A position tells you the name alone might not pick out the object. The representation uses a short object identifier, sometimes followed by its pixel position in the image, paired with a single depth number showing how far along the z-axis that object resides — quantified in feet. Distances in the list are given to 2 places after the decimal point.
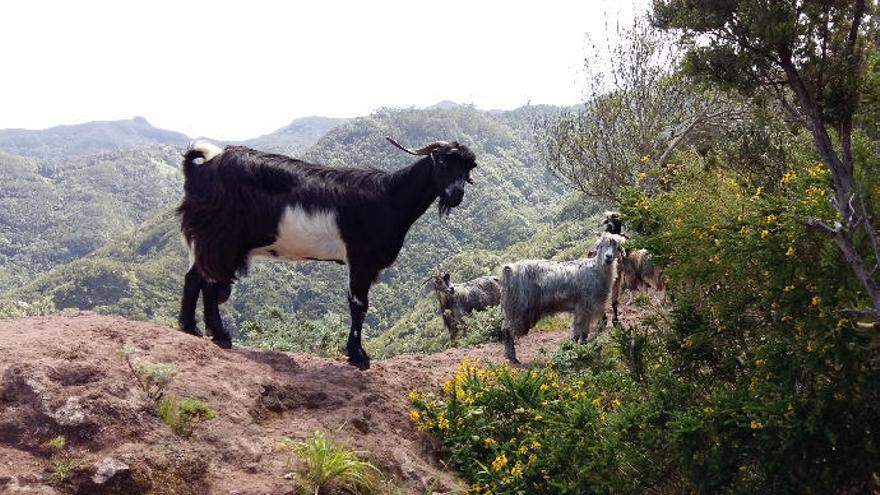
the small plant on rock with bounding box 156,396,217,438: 15.55
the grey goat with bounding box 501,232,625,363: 31.12
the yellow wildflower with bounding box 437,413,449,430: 19.65
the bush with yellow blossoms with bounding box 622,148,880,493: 12.49
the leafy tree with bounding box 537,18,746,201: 52.31
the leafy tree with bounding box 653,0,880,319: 15.20
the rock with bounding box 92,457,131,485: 13.53
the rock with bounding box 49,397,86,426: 14.40
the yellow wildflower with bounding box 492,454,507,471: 17.40
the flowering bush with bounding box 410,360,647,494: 15.98
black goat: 21.16
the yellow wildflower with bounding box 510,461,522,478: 16.85
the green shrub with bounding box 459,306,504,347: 36.17
